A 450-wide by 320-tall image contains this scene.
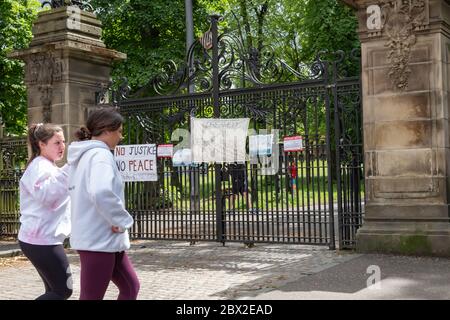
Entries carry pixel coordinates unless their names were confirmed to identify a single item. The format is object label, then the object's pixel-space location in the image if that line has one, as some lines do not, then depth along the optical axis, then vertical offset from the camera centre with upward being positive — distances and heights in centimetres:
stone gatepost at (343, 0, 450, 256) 848 +55
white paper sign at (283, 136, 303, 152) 964 +38
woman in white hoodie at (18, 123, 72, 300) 458 -32
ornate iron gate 940 +62
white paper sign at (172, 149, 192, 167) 1084 +23
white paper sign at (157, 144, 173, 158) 1099 +37
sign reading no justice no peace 1107 +19
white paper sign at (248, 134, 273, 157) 1005 +40
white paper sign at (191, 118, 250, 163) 1030 +51
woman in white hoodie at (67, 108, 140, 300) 393 -28
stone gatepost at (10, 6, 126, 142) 1169 +212
